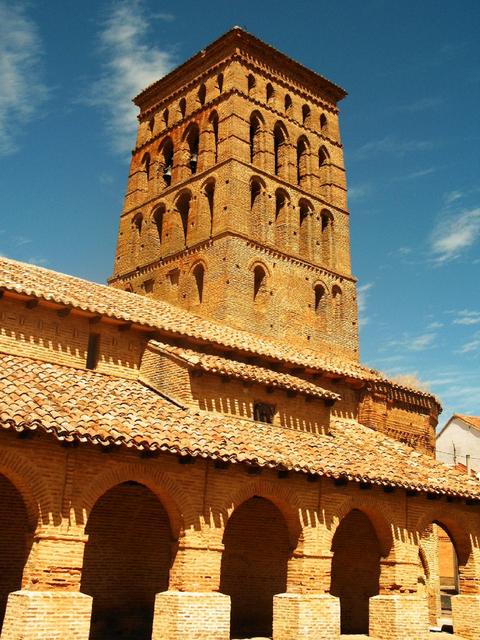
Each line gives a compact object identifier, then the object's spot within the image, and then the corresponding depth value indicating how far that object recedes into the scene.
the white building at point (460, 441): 43.19
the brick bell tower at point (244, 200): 23.75
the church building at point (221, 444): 11.29
